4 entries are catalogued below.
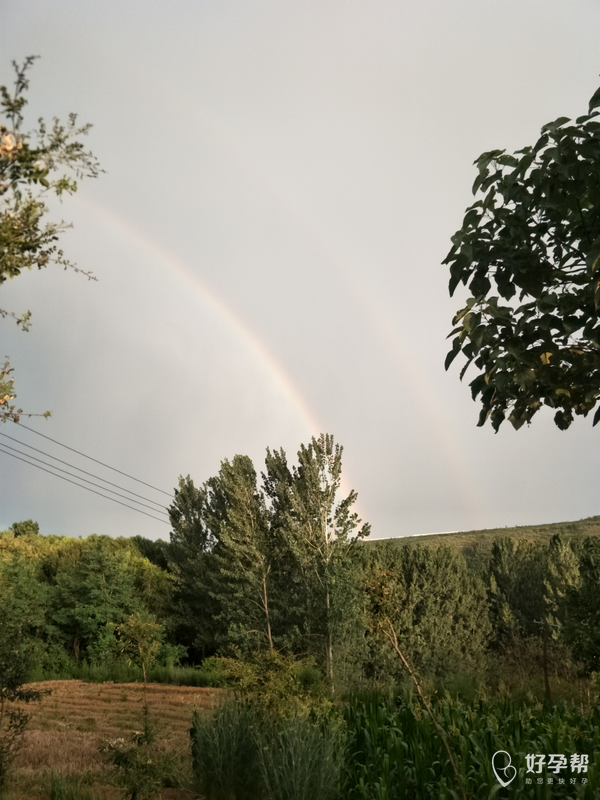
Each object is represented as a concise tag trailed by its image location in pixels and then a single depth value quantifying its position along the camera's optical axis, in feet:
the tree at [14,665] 27.55
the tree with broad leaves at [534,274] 13.29
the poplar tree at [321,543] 72.23
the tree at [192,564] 96.12
